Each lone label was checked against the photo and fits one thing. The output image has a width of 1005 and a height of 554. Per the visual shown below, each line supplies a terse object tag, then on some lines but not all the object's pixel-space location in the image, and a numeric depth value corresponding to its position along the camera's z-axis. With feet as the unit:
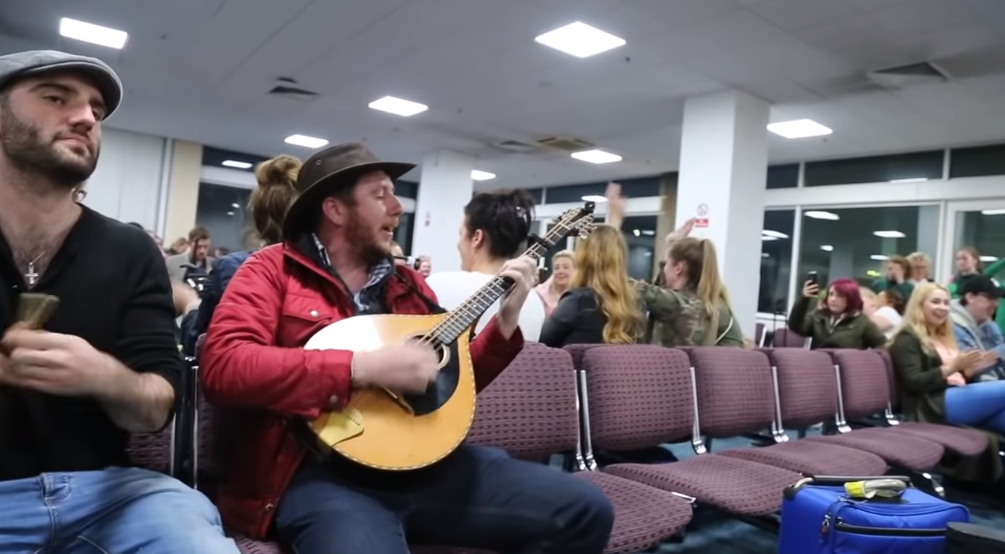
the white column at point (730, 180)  21.52
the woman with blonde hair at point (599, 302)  9.38
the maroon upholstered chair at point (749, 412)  8.22
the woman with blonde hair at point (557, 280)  15.49
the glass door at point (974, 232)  24.35
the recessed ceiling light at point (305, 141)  34.32
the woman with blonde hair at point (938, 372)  12.11
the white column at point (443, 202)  34.68
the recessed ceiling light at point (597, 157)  31.86
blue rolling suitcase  6.11
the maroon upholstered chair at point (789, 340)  19.89
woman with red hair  14.19
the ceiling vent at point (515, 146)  31.20
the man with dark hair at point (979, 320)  13.39
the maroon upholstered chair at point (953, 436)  10.56
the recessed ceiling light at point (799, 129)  24.09
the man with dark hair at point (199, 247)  22.09
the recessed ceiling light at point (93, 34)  19.92
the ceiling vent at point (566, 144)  29.78
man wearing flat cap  3.54
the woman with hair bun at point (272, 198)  6.98
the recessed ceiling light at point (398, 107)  25.70
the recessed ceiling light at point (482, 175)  38.99
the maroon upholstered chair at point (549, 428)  5.59
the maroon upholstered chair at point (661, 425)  6.66
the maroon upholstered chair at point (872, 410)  9.27
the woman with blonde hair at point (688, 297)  10.75
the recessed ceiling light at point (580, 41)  17.33
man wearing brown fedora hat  4.15
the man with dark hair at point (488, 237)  7.32
